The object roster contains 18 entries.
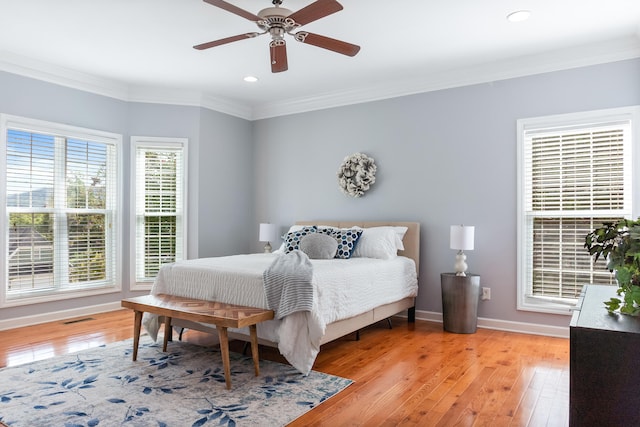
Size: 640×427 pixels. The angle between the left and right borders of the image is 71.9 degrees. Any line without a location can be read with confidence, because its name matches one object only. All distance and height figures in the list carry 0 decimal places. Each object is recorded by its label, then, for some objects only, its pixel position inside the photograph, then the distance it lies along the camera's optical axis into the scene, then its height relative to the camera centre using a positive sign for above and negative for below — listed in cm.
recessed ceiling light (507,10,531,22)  326 +147
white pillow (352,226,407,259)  442 -33
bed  298 -64
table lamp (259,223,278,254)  562 -27
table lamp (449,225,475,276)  415 -28
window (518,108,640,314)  386 +16
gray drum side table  414 -86
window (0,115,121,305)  432 +0
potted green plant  148 -15
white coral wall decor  509 +44
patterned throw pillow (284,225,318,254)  457 -28
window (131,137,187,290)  529 +9
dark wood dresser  127 -48
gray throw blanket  296 -53
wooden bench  274 -68
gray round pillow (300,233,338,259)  427 -34
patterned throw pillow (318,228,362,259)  439 -27
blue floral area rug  232 -109
